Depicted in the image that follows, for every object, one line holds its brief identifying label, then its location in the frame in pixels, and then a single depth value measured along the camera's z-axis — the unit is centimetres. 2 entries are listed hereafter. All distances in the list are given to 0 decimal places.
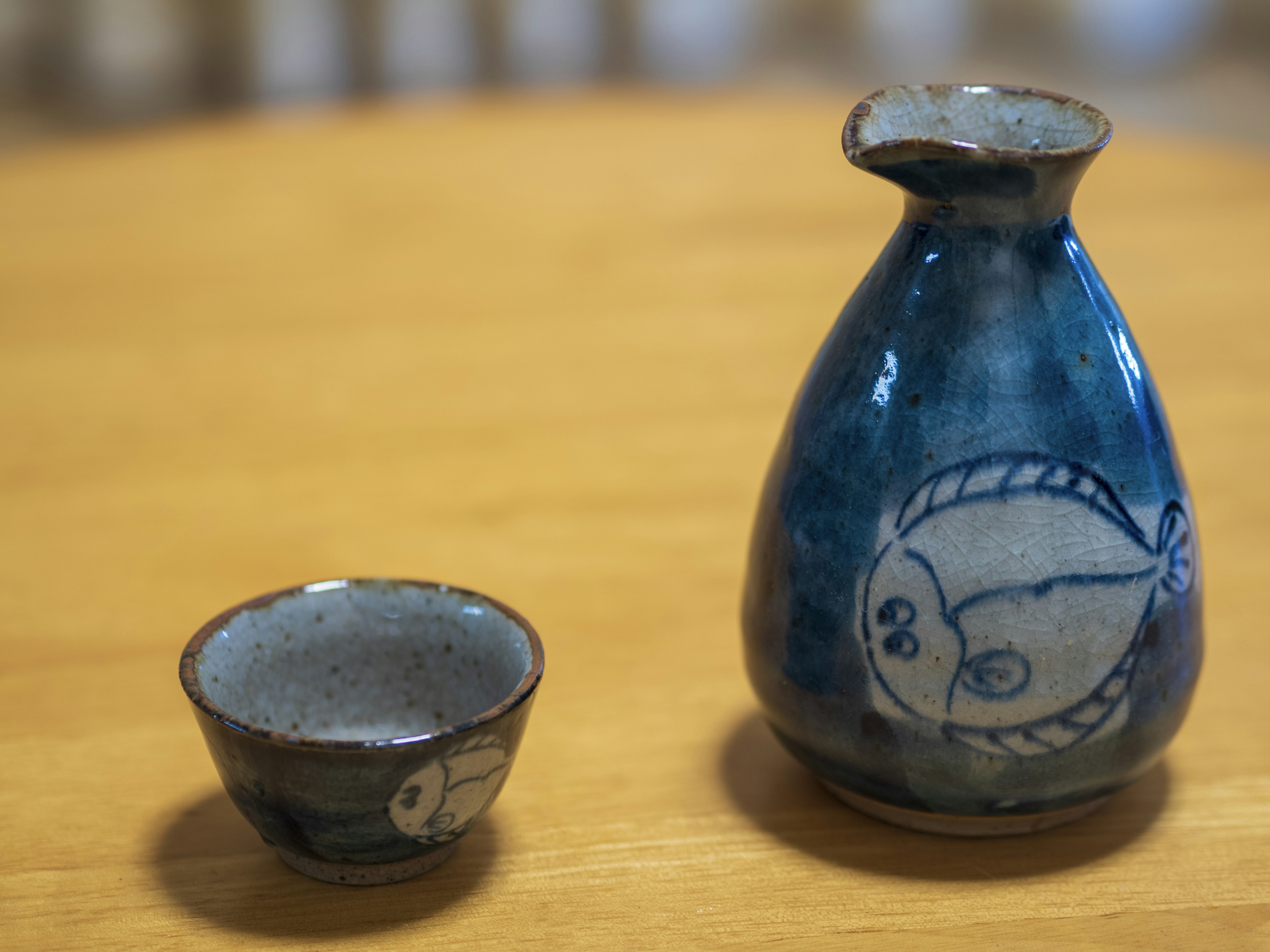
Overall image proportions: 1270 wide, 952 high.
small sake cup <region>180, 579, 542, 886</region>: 58
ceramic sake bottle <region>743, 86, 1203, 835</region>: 61
